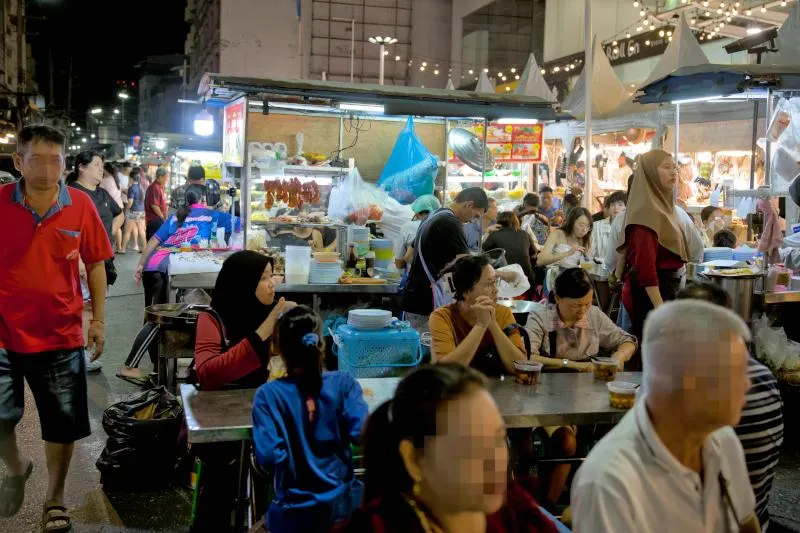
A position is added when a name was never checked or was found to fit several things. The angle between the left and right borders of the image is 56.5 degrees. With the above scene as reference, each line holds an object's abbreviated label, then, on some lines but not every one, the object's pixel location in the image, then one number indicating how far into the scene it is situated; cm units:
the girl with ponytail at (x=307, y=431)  322
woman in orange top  452
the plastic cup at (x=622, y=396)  393
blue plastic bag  1056
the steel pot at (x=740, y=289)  670
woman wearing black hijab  419
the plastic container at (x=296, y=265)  760
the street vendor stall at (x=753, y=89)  700
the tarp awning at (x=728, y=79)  724
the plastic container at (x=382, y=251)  866
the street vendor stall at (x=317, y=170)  782
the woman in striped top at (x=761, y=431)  306
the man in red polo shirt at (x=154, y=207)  1357
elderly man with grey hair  195
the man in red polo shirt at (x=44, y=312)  426
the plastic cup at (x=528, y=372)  436
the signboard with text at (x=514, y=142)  1098
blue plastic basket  495
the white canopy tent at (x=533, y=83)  1831
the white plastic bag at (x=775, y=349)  635
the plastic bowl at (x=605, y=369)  446
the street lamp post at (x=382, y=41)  1969
